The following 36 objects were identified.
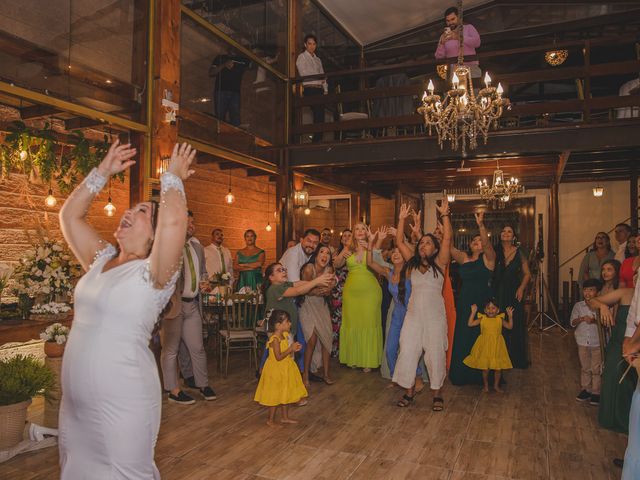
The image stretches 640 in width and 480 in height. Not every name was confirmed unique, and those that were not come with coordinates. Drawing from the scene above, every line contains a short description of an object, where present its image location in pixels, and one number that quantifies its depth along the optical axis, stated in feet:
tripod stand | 30.79
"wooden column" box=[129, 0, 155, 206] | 19.74
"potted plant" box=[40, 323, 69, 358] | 13.87
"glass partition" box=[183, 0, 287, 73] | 24.07
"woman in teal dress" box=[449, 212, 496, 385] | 18.33
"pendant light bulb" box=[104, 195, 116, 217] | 21.25
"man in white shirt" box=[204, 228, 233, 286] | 26.45
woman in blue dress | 17.84
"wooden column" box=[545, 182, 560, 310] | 31.16
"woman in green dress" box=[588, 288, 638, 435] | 12.97
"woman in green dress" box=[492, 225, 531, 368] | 20.38
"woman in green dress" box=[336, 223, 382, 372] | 19.34
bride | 5.73
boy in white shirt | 16.34
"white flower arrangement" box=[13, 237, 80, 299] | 15.62
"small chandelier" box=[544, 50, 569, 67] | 30.51
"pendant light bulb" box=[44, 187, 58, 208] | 18.85
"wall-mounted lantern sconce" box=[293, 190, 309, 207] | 29.16
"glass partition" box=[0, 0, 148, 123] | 15.70
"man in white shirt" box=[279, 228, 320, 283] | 17.98
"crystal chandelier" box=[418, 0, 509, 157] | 16.10
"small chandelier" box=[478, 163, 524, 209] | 28.55
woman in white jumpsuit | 15.39
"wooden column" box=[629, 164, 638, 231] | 27.96
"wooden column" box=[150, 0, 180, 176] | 20.08
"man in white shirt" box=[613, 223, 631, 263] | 24.32
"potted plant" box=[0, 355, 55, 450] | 12.03
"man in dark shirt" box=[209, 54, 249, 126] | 24.08
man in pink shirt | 23.94
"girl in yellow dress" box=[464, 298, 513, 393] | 17.54
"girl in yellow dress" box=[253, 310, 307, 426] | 13.89
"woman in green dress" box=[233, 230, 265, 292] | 26.55
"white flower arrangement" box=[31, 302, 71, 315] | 15.25
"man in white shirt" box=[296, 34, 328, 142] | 28.94
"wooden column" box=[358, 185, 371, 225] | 38.32
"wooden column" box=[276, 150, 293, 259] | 28.32
